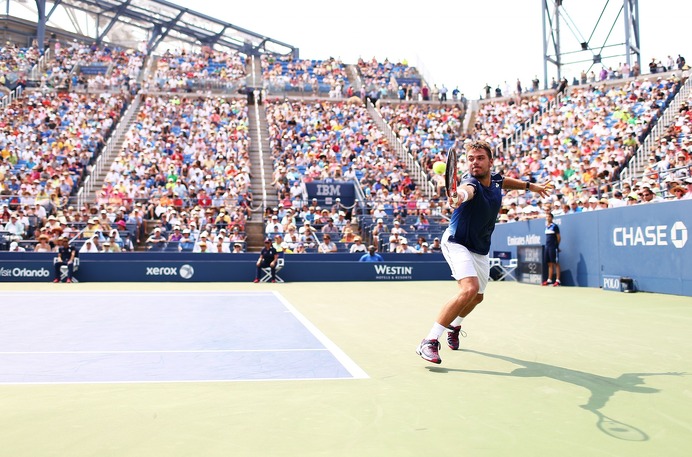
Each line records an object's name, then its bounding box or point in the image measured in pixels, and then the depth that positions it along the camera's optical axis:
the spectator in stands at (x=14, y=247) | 20.05
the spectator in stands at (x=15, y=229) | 20.66
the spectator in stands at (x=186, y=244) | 21.34
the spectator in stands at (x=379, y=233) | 22.71
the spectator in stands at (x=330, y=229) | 22.67
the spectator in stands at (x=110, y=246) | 20.39
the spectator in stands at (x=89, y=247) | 20.16
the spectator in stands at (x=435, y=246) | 22.02
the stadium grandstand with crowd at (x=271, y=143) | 22.45
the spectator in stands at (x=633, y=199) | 14.83
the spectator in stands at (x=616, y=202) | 15.71
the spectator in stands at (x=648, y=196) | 14.27
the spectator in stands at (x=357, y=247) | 21.78
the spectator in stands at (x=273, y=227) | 22.64
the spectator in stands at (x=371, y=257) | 20.62
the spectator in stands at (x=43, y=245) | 20.10
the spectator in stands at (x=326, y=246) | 21.61
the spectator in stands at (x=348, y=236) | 22.65
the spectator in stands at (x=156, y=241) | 21.28
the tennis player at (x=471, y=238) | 5.70
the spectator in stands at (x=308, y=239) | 21.77
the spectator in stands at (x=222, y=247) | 21.27
